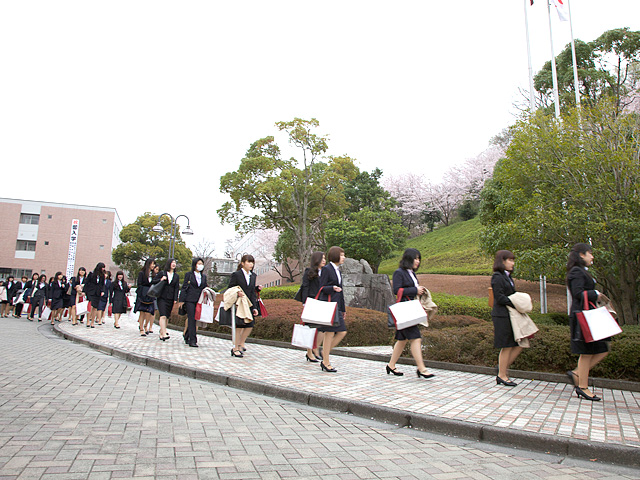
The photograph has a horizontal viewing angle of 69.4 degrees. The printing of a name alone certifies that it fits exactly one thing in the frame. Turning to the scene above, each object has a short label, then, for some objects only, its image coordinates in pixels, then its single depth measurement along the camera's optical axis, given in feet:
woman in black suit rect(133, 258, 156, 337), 39.52
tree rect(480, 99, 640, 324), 37.01
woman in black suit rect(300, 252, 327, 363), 26.09
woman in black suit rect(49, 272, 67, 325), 54.49
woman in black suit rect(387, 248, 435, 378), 20.86
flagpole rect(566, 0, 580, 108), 57.15
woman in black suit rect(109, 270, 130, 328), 48.98
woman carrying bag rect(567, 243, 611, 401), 17.10
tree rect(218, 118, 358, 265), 93.97
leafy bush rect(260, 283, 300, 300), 79.52
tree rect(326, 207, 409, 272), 95.86
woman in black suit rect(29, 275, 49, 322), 61.87
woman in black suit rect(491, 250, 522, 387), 19.47
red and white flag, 60.23
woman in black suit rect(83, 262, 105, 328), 47.75
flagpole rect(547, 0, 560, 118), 57.22
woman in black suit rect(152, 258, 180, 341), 35.45
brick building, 177.47
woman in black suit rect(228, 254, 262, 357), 27.81
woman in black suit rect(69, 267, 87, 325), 51.55
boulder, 62.54
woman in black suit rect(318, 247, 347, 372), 22.95
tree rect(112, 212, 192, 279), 158.71
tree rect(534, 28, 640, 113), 91.35
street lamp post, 79.37
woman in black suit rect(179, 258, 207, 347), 33.06
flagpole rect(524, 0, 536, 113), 61.26
